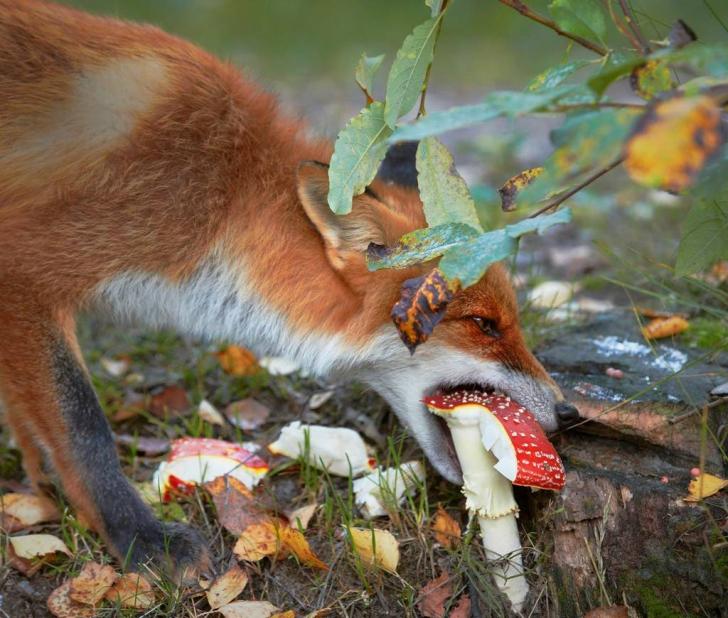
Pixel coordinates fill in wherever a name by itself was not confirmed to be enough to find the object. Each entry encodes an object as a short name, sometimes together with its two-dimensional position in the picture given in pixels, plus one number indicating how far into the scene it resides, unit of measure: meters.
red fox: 2.99
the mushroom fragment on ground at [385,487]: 2.97
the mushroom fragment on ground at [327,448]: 3.28
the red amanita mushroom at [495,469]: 2.52
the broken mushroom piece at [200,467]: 3.19
